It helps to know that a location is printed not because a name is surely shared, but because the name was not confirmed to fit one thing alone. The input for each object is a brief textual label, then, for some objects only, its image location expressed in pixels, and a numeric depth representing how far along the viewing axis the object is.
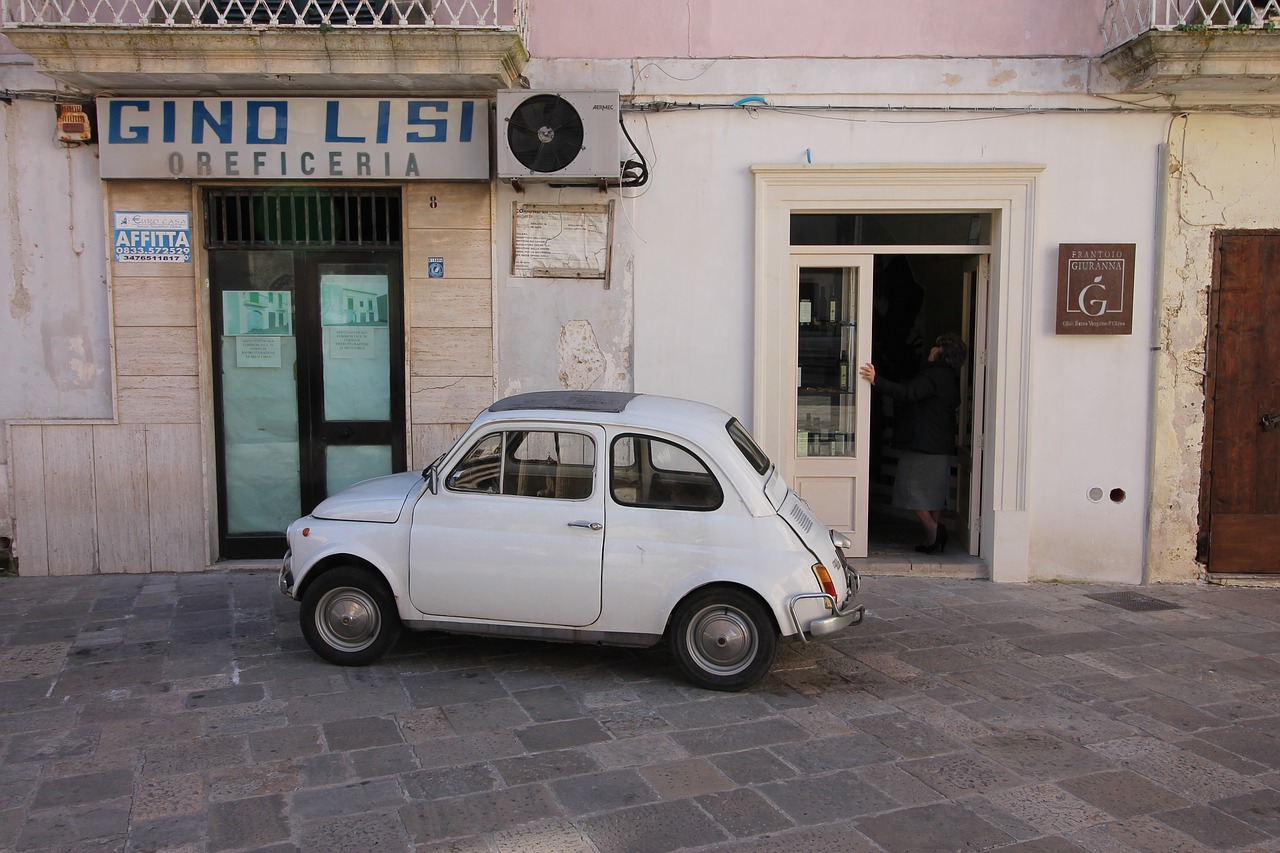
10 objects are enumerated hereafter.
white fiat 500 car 5.31
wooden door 7.89
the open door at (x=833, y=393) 8.23
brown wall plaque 7.85
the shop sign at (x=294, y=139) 7.64
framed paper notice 7.98
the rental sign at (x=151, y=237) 7.84
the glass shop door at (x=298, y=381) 8.16
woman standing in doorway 8.38
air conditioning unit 7.42
